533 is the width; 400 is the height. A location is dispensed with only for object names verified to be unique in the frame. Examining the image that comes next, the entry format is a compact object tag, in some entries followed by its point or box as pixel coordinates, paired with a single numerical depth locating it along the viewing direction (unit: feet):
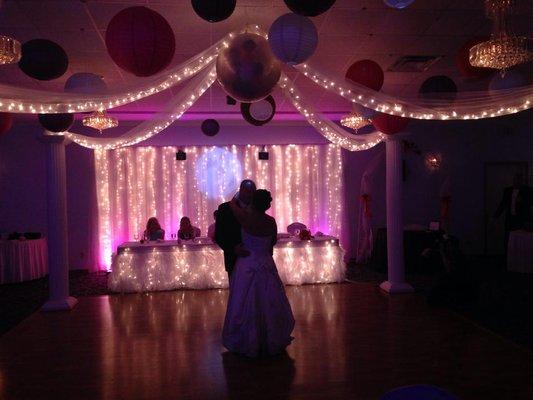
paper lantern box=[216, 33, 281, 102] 10.93
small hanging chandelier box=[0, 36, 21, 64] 10.67
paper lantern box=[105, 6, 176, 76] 9.67
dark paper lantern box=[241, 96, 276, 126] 17.88
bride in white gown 13.09
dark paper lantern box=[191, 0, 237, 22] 8.94
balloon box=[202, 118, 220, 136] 26.16
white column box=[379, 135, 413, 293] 21.75
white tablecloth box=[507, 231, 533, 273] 25.34
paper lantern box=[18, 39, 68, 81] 12.38
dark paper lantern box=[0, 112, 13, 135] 16.08
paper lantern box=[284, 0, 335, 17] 8.43
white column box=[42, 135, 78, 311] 19.54
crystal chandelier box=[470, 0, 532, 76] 10.85
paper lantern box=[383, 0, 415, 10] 9.52
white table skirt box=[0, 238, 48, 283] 26.16
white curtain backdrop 30.27
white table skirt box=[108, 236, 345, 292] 22.68
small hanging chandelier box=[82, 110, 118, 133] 21.02
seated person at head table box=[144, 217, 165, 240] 24.44
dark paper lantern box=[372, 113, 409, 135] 16.55
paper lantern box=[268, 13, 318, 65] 10.48
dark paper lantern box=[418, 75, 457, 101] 13.76
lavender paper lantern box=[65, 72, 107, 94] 13.74
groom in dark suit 13.83
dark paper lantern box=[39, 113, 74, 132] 15.56
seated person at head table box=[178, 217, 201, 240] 24.34
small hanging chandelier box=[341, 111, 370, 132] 21.59
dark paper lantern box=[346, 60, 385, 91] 14.25
